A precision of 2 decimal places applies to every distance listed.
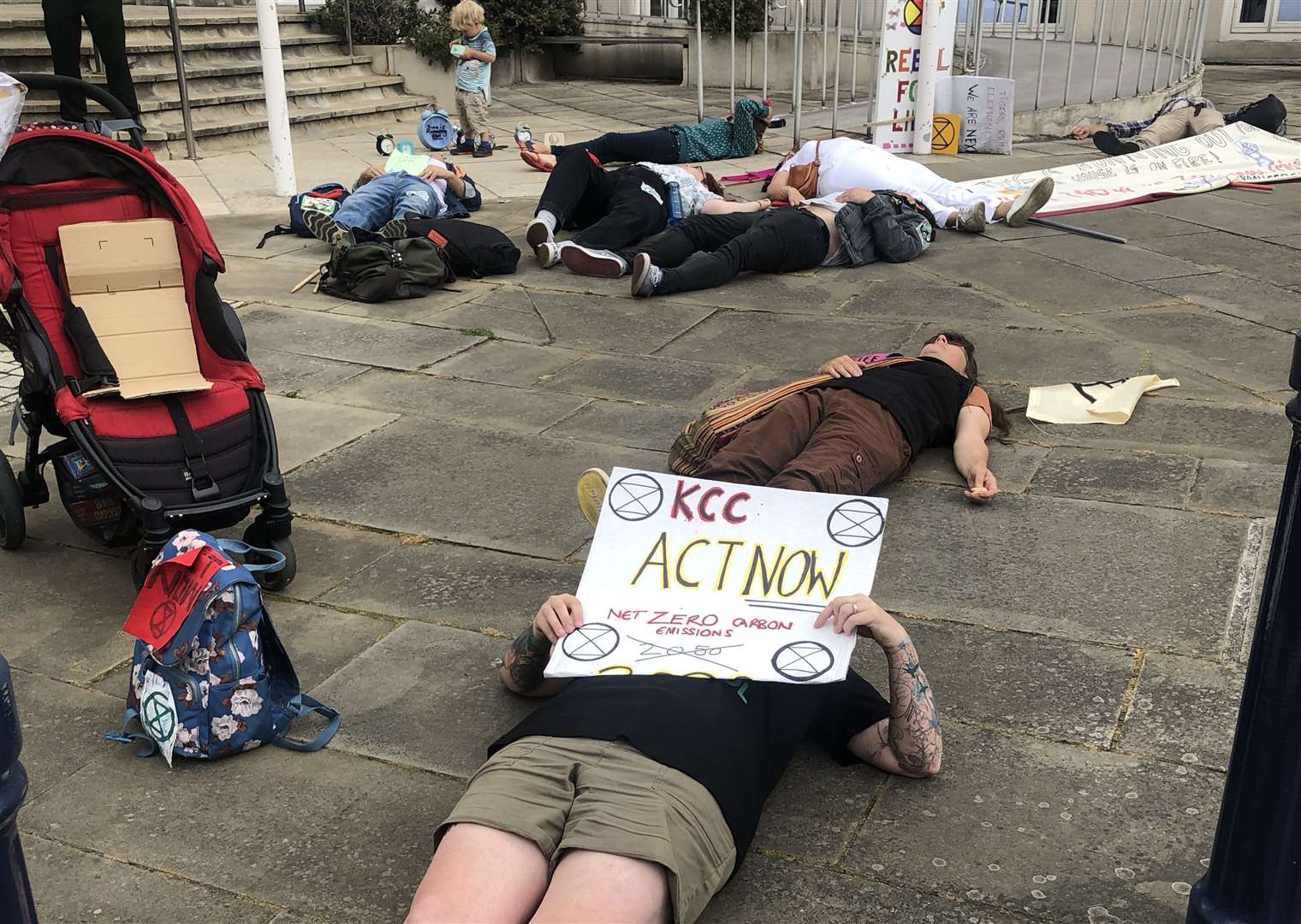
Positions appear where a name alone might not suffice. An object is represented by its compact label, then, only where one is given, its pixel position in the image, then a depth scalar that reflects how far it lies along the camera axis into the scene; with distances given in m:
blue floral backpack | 2.78
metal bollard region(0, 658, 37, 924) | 1.27
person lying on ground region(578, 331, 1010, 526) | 3.79
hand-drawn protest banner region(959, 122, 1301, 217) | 8.12
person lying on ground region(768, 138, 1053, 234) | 7.46
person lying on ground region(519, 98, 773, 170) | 8.14
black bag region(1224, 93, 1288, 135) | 9.81
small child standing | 10.29
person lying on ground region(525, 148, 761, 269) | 6.99
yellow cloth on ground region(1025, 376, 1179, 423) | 4.70
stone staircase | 10.39
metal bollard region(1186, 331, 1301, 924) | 1.67
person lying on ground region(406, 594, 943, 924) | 2.10
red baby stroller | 3.54
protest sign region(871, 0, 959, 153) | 9.66
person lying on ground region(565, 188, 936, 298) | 6.50
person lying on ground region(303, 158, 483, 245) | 7.06
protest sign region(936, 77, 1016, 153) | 9.68
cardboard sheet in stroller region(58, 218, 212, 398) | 3.81
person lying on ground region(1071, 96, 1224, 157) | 9.62
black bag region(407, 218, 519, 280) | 6.79
